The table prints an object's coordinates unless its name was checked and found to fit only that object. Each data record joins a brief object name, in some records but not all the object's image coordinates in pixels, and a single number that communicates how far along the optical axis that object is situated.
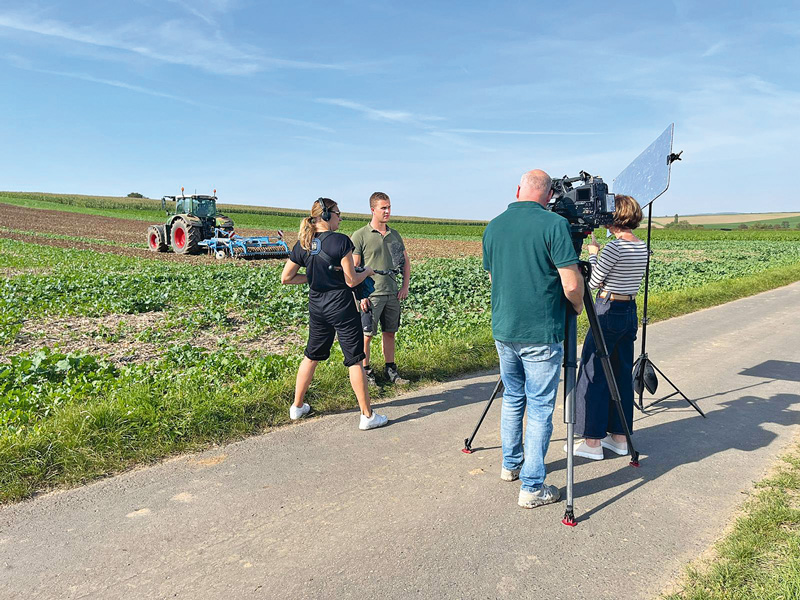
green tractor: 22.12
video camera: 3.73
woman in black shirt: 4.73
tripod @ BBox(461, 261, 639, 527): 3.48
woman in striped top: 4.36
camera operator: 3.37
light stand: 5.27
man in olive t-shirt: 5.82
